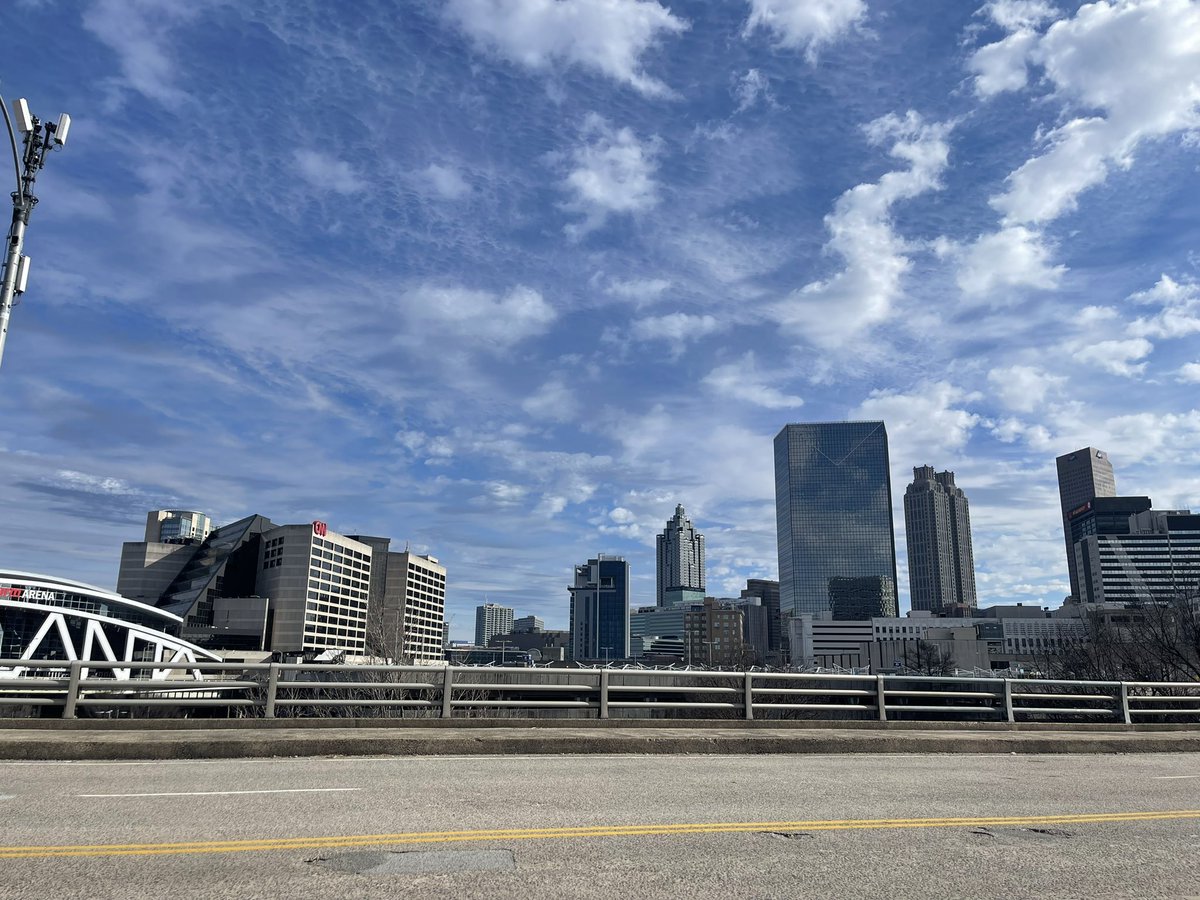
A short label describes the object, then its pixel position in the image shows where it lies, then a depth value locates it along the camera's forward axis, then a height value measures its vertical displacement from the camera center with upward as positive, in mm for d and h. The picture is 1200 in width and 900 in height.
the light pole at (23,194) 15031 +7883
